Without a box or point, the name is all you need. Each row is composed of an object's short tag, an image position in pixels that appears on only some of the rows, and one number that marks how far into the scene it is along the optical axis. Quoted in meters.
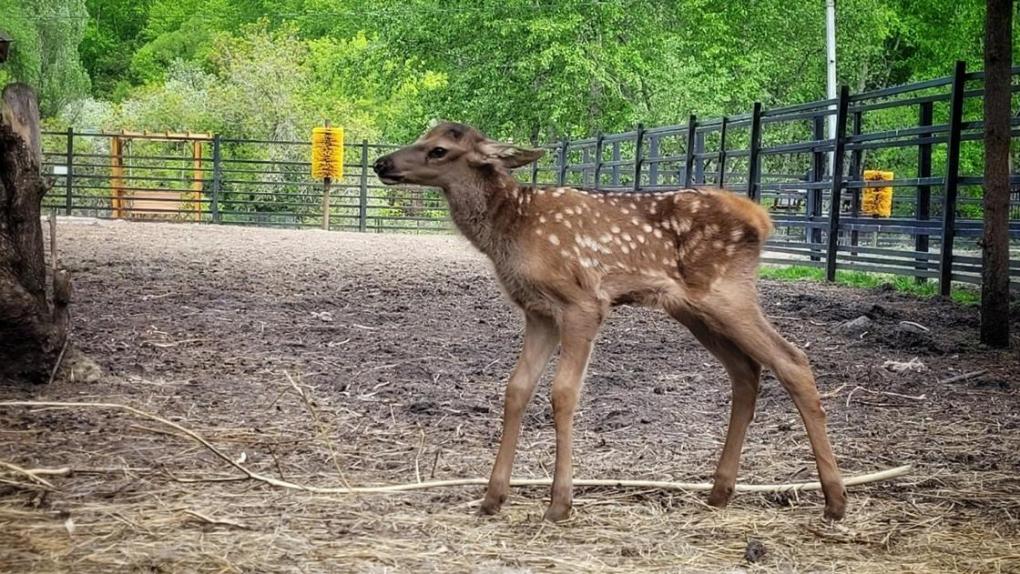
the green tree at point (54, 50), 46.03
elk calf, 5.30
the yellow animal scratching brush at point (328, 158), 31.38
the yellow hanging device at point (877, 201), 22.00
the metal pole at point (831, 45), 33.81
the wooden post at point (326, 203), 31.44
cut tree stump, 7.16
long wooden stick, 5.27
